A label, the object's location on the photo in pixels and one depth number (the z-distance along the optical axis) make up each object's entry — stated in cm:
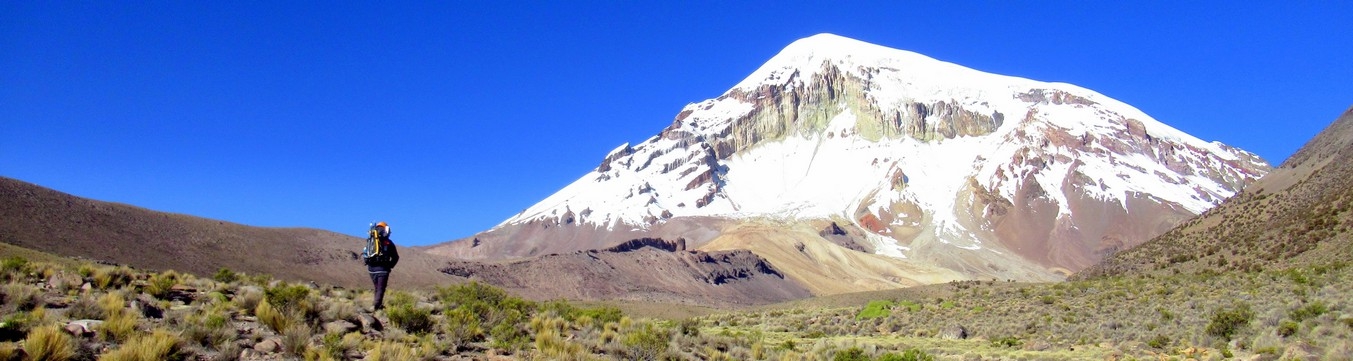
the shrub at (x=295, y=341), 991
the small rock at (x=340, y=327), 1149
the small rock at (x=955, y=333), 2623
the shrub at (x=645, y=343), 1320
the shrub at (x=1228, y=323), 1803
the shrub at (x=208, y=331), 961
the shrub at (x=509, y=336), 1269
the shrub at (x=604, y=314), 1878
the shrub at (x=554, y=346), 1201
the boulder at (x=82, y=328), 890
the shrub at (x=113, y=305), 1011
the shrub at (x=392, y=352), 974
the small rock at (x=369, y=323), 1233
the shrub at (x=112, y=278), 1291
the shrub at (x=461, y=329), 1252
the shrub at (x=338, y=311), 1242
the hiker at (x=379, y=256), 1474
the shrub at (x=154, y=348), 826
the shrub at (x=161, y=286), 1284
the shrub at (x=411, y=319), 1290
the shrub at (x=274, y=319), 1127
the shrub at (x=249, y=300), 1256
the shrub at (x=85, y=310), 1009
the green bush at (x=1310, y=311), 1700
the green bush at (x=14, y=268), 1230
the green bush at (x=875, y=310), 3506
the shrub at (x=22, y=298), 1017
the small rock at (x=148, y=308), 1090
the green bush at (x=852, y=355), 1479
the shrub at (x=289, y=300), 1205
